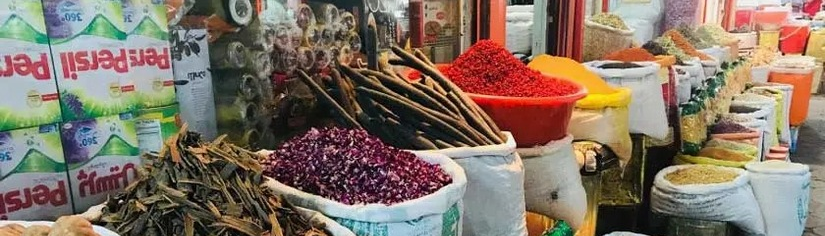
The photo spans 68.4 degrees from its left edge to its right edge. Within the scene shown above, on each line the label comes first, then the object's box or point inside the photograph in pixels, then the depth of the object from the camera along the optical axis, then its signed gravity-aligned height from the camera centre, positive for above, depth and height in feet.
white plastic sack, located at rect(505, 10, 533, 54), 10.26 -0.60
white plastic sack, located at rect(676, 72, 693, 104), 10.61 -1.65
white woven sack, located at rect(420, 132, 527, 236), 4.37 -1.37
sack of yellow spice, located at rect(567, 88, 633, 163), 7.06 -1.42
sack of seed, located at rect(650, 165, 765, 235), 8.89 -3.01
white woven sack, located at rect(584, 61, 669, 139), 8.21 -1.38
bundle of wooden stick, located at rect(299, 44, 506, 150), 4.57 -0.85
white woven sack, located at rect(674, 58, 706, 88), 11.20 -1.45
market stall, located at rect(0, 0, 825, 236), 2.96 -0.86
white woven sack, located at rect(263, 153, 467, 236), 3.22 -1.12
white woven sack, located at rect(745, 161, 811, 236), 9.54 -3.17
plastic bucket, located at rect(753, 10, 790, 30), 22.41 -1.07
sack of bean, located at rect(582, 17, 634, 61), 10.97 -0.80
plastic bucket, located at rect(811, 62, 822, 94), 23.17 -3.57
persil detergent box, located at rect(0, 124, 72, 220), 2.93 -0.80
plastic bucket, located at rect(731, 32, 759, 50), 18.42 -1.49
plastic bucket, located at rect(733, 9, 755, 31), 21.90 -0.99
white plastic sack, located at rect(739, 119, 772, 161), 12.15 -2.99
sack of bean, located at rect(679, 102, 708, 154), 10.63 -2.32
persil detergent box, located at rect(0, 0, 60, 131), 2.81 -0.26
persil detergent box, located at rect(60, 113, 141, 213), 3.13 -0.77
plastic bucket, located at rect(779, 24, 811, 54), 24.52 -1.92
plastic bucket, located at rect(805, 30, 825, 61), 25.08 -2.29
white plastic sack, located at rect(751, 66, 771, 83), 17.02 -2.30
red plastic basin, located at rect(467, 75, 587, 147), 5.27 -1.02
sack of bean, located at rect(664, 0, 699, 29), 15.05 -0.47
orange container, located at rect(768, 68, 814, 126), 17.13 -2.78
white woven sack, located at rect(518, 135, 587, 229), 5.61 -1.74
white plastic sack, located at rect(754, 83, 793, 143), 15.26 -3.05
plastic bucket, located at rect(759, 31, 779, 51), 21.33 -1.66
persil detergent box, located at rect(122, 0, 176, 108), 3.33 -0.24
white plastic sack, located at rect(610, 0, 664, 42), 14.82 -0.51
